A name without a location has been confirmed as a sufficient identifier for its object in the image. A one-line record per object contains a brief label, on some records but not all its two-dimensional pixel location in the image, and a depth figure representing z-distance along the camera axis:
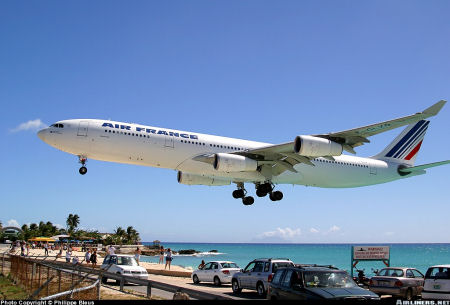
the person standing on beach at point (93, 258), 37.59
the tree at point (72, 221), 142.88
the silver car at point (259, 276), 19.64
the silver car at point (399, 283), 18.72
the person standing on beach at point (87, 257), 37.91
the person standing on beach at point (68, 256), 37.66
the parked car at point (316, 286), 11.39
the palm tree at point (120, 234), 120.12
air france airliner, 27.39
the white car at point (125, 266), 23.47
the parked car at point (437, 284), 15.04
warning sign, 25.59
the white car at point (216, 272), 24.39
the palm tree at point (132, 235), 121.95
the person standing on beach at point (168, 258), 35.38
